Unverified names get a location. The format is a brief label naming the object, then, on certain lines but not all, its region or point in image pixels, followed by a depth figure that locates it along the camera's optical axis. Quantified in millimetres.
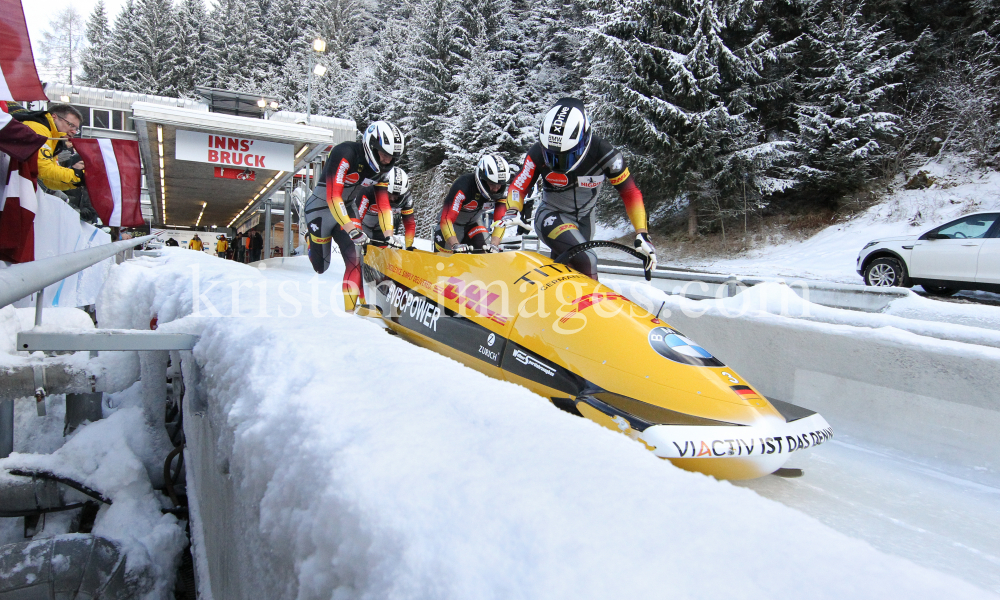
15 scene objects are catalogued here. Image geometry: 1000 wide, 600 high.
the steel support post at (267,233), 11664
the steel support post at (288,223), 10302
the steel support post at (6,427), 1851
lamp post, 12039
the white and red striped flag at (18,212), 2592
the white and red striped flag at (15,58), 2363
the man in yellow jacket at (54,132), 3250
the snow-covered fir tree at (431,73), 20000
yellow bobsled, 1512
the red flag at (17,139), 2391
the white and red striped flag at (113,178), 4477
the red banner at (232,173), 9336
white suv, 6145
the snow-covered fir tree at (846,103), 11641
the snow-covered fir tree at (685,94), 12555
